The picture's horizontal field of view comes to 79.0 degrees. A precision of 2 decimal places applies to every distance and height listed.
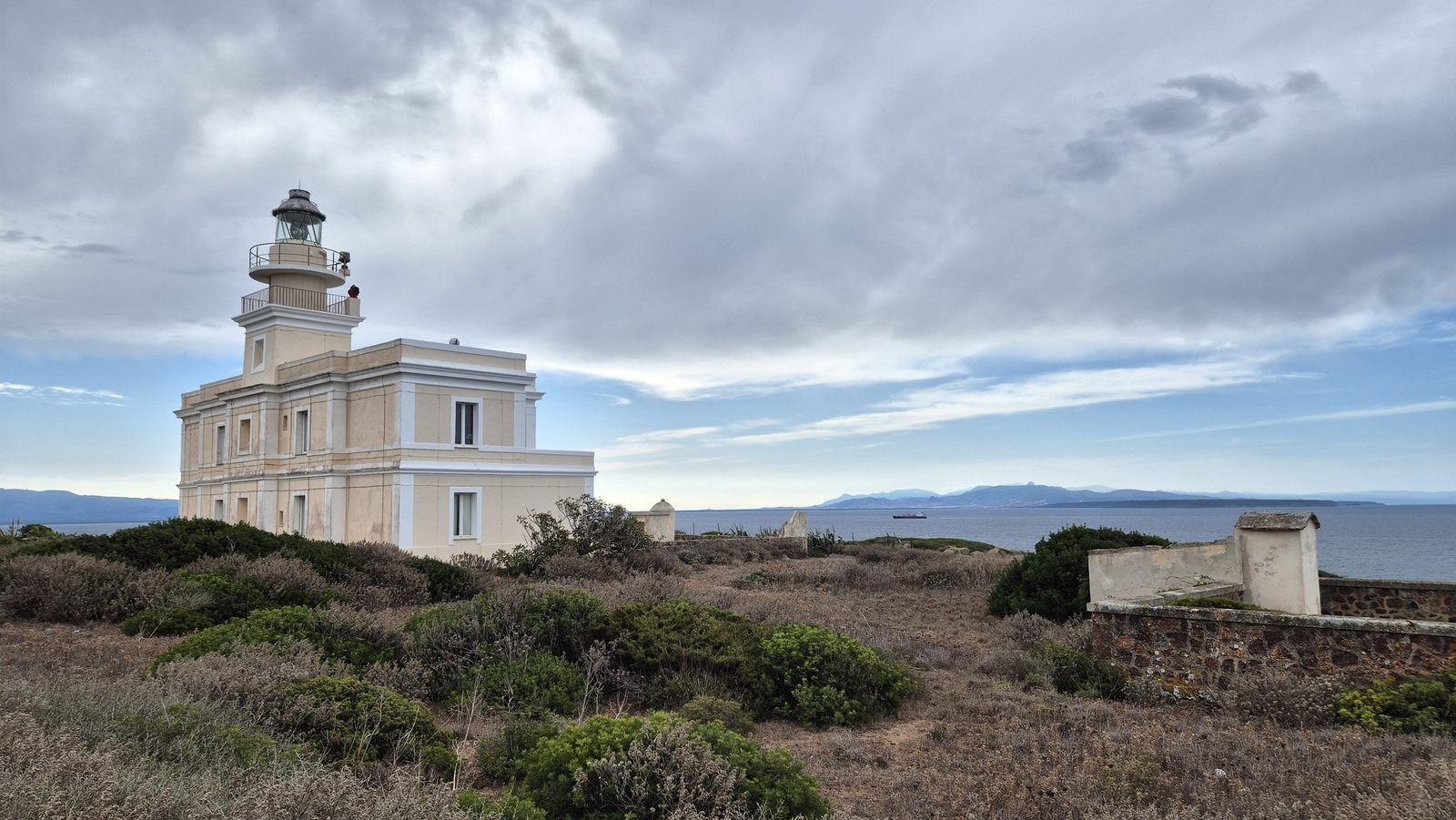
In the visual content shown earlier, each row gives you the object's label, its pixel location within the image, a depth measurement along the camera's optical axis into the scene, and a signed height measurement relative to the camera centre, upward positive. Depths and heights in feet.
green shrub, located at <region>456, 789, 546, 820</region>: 15.55 -5.71
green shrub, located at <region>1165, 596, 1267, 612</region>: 32.28 -4.32
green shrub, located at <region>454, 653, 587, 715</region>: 26.55 -6.17
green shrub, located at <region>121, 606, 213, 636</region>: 31.94 -4.89
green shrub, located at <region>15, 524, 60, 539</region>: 69.10 -3.54
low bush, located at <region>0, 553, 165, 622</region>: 34.58 -4.09
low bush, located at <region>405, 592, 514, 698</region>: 29.04 -5.15
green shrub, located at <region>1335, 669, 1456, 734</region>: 23.50 -6.07
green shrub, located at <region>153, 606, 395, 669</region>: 25.61 -4.58
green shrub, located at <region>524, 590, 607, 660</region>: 31.99 -5.00
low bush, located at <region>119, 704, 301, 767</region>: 15.47 -4.58
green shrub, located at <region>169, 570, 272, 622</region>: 35.12 -4.32
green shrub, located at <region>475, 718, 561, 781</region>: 20.59 -6.33
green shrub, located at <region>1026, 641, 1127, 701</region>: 30.19 -6.56
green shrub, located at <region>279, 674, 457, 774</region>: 19.57 -5.44
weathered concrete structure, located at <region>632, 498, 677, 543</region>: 99.91 -4.02
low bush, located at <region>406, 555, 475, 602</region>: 48.67 -5.21
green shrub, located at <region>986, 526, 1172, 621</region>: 45.98 -4.90
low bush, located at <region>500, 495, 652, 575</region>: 67.56 -3.61
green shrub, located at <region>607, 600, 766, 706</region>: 28.89 -5.64
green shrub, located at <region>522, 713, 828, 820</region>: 16.70 -5.60
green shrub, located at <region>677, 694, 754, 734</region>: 25.02 -6.45
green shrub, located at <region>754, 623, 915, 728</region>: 27.40 -6.35
